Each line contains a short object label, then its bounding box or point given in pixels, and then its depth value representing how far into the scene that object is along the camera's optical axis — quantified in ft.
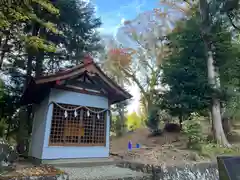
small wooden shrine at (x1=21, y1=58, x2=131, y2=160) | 23.81
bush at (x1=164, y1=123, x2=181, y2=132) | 51.01
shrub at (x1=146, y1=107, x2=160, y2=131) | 51.90
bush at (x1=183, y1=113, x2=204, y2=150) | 28.43
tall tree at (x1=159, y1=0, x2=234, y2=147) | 35.53
